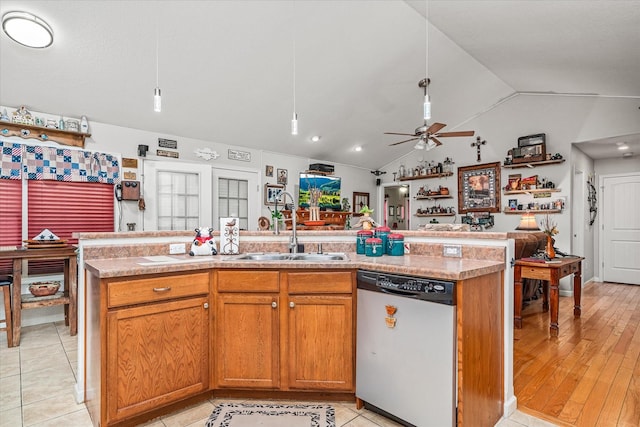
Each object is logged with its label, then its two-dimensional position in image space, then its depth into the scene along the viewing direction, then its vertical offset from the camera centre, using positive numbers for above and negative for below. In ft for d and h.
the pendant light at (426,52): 9.77 +6.91
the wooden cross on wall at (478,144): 21.08 +4.35
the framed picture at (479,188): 20.51 +1.55
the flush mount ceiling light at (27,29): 8.79 +4.94
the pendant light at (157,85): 7.49 +4.70
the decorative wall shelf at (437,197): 22.45 +1.08
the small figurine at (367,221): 8.53 -0.23
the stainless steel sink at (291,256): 8.04 -1.08
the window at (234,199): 17.48 +0.69
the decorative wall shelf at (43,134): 11.73 +2.85
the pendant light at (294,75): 9.48 +5.65
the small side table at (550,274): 11.33 -2.19
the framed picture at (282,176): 20.13 +2.14
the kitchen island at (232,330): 5.82 -2.26
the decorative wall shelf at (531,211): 18.14 +0.11
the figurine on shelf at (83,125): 13.11 +3.36
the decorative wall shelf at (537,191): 18.01 +1.23
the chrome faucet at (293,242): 8.25 -0.75
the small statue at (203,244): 7.94 -0.77
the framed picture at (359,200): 24.78 +0.91
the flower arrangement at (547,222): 18.22 -0.50
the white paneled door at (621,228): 19.48 -0.90
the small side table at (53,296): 10.54 -2.58
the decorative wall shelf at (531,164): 17.84 +2.72
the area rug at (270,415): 6.26 -3.95
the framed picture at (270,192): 19.38 +1.12
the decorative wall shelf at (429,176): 22.64 +2.53
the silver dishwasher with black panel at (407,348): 5.37 -2.35
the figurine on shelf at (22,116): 11.80 +3.34
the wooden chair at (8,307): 10.40 -3.04
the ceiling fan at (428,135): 13.75 +3.23
